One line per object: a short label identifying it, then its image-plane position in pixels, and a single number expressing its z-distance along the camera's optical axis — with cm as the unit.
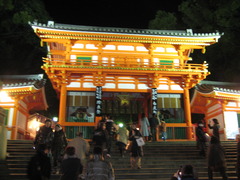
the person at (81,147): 742
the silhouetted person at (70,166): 532
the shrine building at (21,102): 1596
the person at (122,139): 1052
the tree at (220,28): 2536
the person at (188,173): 504
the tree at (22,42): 2794
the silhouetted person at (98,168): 503
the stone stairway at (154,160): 882
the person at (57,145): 893
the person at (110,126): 1170
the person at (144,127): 1286
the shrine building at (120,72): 1656
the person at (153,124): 1421
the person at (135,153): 917
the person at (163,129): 1524
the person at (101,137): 930
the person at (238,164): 758
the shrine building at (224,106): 1758
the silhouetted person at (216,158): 759
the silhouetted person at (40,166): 490
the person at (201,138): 1098
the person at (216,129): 1077
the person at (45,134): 902
